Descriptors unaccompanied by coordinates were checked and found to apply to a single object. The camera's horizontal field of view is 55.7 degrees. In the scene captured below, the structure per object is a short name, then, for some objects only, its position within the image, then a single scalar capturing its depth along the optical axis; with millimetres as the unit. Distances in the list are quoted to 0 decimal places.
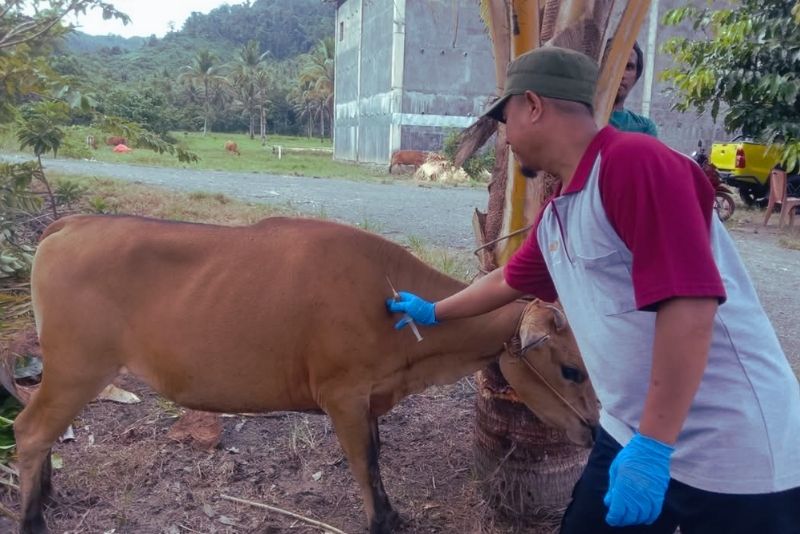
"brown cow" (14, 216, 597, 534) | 4035
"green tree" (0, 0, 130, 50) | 7193
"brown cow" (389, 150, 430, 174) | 27531
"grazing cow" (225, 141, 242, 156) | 38812
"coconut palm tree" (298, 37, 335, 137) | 65625
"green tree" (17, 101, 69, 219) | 7867
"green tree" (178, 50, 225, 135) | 77812
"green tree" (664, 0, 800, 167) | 13297
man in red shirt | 1973
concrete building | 29203
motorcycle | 14842
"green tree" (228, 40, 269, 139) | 74688
